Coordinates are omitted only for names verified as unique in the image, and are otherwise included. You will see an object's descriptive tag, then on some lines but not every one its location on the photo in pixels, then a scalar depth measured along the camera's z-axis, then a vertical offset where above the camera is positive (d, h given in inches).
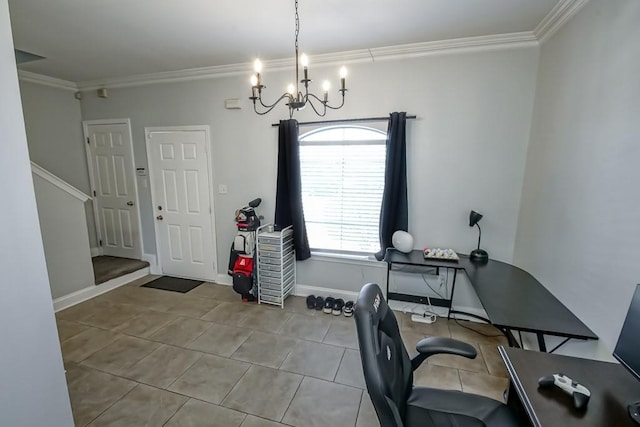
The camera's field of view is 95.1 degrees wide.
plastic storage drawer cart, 129.5 -45.7
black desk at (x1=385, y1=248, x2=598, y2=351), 65.9 -36.6
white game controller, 41.7 -33.0
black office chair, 41.4 -36.3
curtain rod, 117.9 +16.8
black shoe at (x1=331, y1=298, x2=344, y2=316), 127.0 -62.9
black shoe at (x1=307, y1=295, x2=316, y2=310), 131.8 -62.9
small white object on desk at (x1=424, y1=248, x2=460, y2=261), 111.6 -35.0
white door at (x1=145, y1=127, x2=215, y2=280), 149.8 -21.1
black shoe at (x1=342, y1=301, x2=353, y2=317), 125.4 -63.1
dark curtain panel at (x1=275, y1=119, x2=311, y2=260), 127.0 -12.3
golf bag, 133.6 -41.9
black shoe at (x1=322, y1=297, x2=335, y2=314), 127.6 -62.4
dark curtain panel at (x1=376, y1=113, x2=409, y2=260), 113.6 -9.2
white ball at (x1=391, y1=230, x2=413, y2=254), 115.4 -31.0
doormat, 150.7 -65.1
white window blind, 124.6 -11.0
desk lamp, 109.2 -33.7
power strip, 119.5 -63.4
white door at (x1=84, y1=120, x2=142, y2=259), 163.3 -15.6
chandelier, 62.1 +17.4
